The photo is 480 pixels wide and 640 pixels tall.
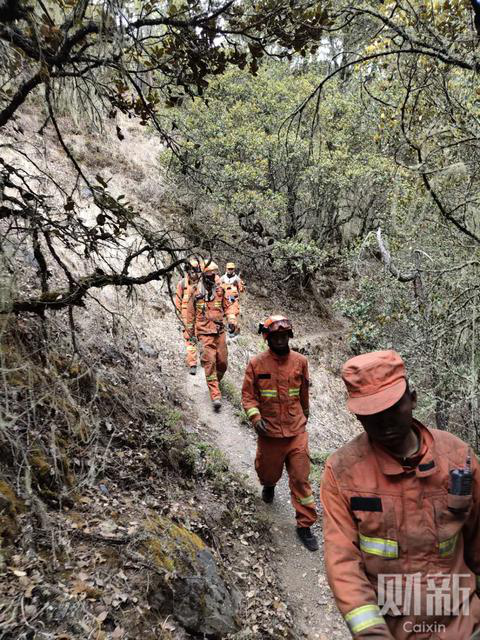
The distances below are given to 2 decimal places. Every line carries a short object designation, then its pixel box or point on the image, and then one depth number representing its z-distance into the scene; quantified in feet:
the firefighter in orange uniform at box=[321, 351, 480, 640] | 6.79
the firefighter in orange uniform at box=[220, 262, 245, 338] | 32.19
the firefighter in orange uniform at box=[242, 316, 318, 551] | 17.10
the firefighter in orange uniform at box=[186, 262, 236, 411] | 28.32
